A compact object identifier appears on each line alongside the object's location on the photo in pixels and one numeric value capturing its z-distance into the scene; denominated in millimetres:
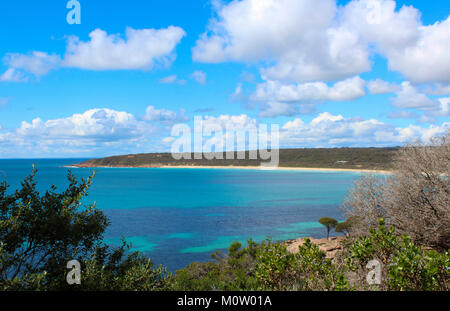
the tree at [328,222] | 29792
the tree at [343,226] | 25859
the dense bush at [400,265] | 6875
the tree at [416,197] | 13258
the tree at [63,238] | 7578
